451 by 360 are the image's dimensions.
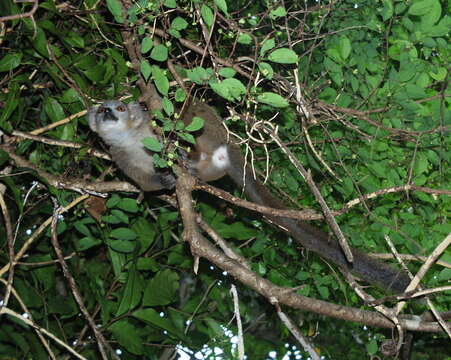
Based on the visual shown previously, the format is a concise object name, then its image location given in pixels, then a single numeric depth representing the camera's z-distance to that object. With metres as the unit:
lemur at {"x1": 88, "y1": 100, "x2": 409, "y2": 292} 4.26
